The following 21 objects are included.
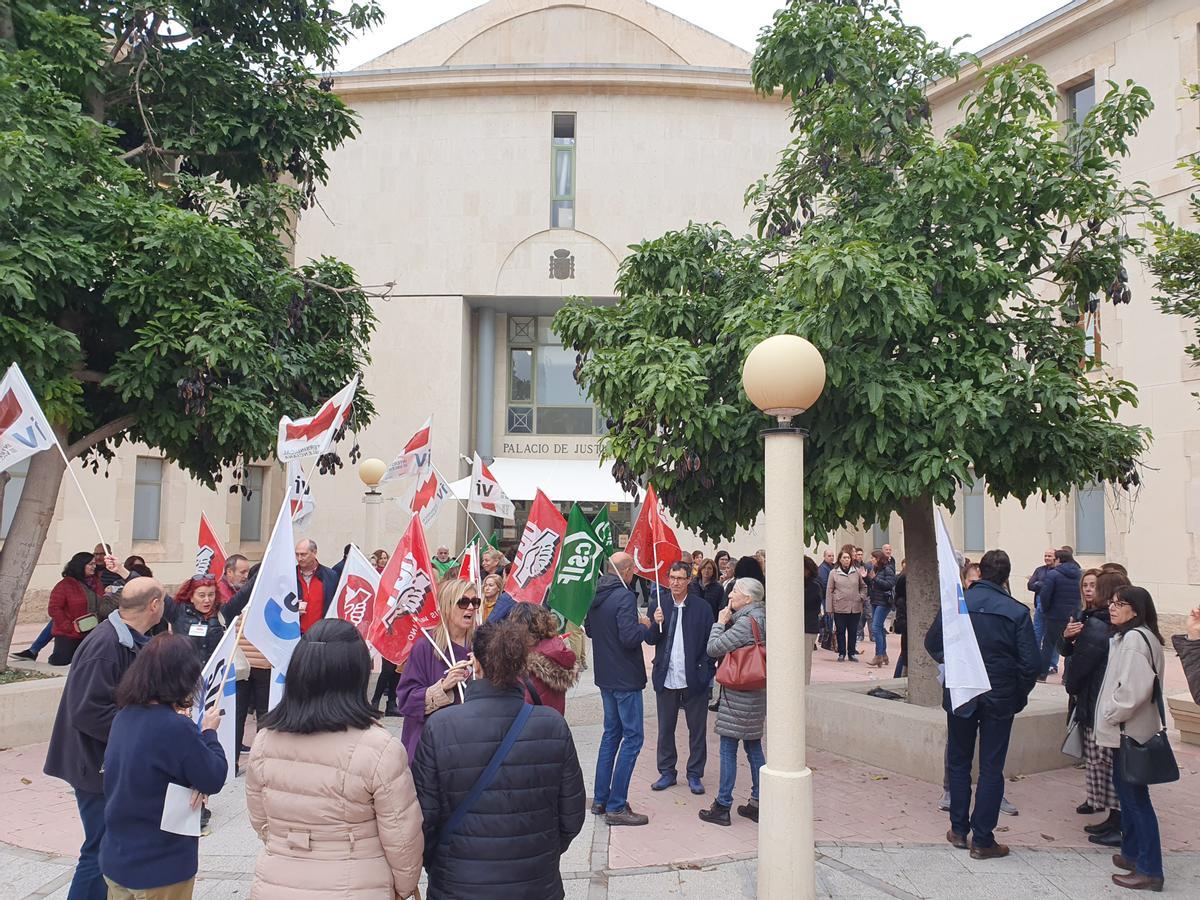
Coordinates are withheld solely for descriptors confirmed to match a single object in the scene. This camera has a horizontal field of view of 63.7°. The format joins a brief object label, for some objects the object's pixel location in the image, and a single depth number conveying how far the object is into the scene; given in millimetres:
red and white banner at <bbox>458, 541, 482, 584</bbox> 6336
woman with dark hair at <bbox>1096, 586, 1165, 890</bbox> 5492
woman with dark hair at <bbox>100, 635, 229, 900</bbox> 3516
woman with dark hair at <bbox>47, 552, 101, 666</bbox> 10719
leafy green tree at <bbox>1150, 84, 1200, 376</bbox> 7832
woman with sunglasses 5040
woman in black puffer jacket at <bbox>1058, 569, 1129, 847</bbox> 6375
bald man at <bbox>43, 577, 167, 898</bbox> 4328
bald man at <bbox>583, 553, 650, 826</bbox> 6645
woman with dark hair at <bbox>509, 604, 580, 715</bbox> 4812
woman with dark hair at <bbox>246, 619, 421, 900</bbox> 3084
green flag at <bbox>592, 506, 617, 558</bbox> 7641
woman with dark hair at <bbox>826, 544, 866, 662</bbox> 15312
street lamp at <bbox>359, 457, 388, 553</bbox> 16391
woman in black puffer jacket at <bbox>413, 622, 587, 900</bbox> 3289
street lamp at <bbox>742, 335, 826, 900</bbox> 5004
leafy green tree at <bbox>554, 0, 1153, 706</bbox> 7219
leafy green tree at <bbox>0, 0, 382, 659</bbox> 8766
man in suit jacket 7246
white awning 23016
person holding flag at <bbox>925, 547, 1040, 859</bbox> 5918
